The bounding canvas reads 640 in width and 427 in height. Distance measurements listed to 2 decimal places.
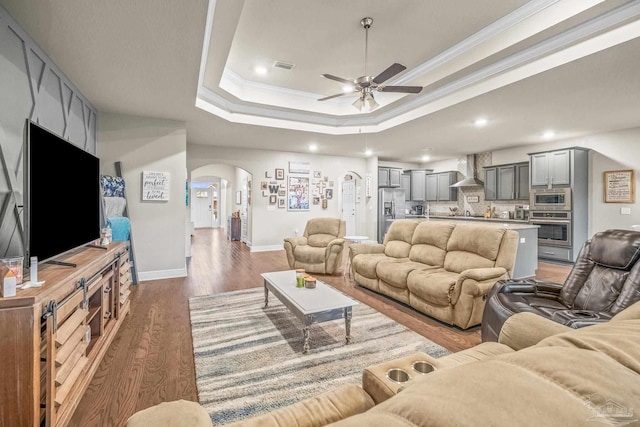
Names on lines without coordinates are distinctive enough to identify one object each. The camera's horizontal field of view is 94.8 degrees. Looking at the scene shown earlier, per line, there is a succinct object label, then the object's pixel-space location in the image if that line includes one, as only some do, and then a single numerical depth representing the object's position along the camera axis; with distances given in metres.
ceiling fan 2.95
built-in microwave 5.91
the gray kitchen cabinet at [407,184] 9.59
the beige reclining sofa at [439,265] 2.80
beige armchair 4.88
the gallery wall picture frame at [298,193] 7.93
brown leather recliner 2.01
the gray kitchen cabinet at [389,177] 9.05
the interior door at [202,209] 15.27
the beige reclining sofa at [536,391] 0.36
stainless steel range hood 7.96
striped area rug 1.89
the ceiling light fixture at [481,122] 4.98
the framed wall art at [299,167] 7.91
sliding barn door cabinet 1.30
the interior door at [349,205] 9.26
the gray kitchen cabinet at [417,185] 9.46
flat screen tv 1.66
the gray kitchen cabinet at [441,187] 8.84
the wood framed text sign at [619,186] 5.46
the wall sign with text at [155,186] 4.61
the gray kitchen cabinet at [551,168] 5.94
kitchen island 4.91
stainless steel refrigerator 8.66
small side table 5.08
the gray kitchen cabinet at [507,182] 6.96
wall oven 5.91
